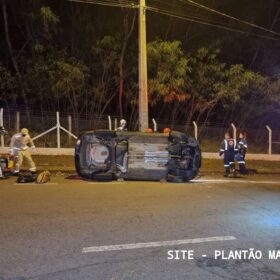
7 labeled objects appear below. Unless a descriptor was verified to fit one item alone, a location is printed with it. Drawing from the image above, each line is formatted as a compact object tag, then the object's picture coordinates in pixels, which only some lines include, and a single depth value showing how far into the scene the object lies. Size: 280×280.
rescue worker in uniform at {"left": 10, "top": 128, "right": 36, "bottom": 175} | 12.46
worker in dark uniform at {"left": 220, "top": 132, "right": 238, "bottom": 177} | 14.40
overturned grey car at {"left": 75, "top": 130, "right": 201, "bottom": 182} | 10.87
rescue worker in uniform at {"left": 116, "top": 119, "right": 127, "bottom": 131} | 14.05
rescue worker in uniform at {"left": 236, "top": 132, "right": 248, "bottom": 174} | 15.39
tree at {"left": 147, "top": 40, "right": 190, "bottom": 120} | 18.27
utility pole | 15.02
